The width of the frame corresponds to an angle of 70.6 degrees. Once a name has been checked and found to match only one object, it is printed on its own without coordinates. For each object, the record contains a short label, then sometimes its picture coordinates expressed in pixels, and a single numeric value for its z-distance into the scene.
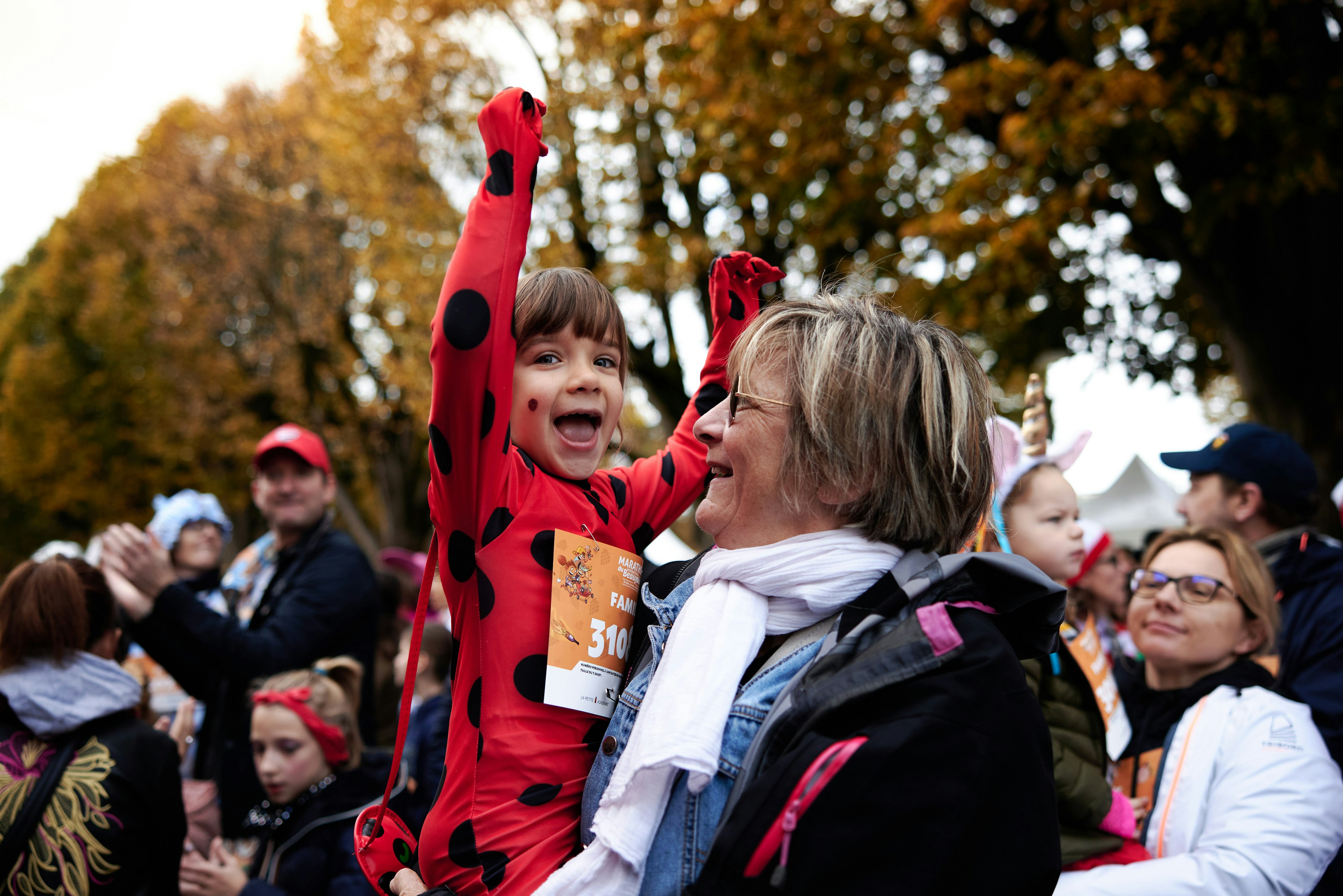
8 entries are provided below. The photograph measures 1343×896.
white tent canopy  11.55
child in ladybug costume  1.62
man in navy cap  3.19
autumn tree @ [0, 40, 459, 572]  13.80
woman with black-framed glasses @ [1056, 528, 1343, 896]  2.40
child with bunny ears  2.34
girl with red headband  3.09
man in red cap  3.22
